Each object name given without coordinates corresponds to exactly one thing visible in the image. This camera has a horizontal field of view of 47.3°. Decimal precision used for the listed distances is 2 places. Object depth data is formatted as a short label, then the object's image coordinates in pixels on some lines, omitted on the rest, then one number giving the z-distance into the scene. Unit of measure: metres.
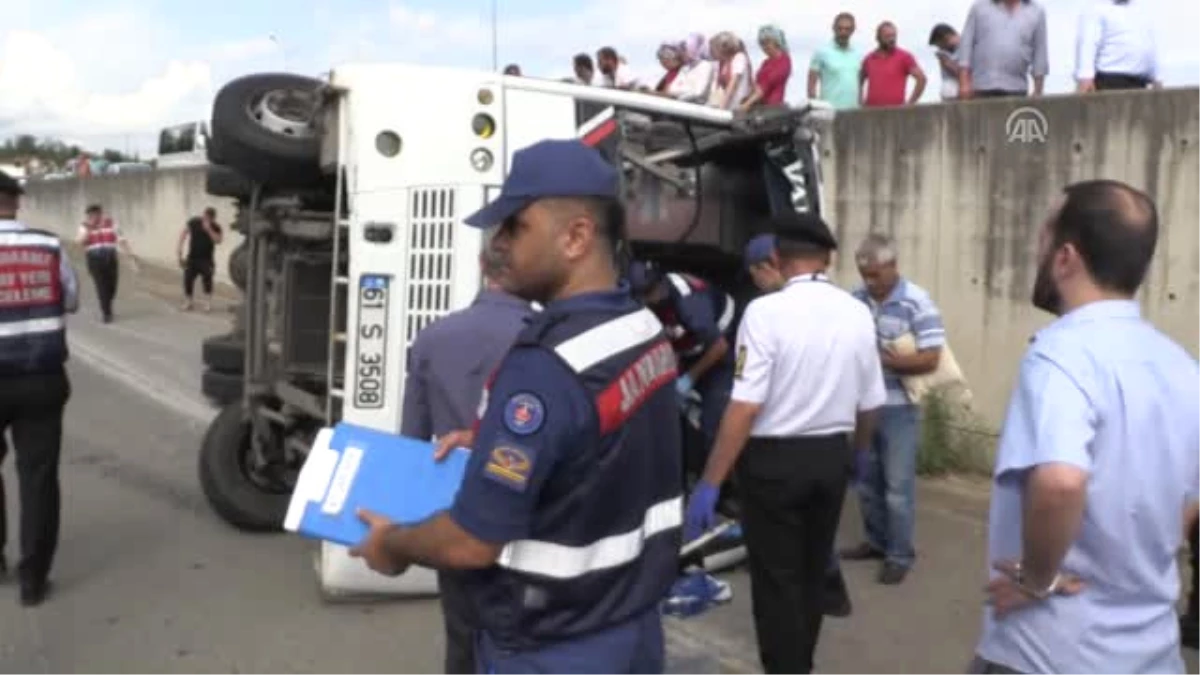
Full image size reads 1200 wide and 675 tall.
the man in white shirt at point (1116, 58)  9.09
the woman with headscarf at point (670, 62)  12.48
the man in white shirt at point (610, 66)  13.34
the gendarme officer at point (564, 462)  2.35
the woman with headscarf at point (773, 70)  11.41
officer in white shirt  4.60
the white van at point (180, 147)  28.47
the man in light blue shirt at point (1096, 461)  2.42
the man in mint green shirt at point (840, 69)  11.38
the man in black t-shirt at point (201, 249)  19.34
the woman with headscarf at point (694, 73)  12.02
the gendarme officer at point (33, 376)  6.13
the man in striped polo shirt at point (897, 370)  6.49
